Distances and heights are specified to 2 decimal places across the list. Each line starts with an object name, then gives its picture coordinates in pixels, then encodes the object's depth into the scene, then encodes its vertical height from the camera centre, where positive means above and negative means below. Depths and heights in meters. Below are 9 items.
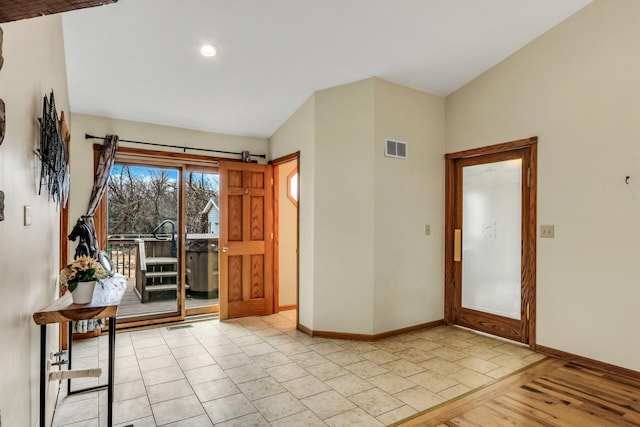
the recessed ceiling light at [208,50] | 3.24 +1.49
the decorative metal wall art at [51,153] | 1.87 +0.35
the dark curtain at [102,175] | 3.97 +0.43
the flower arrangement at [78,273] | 2.07 -0.35
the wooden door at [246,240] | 4.83 -0.36
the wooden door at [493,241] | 3.83 -0.31
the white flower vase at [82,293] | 2.06 -0.46
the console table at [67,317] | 1.82 -0.56
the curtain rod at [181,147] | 4.10 +0.85
